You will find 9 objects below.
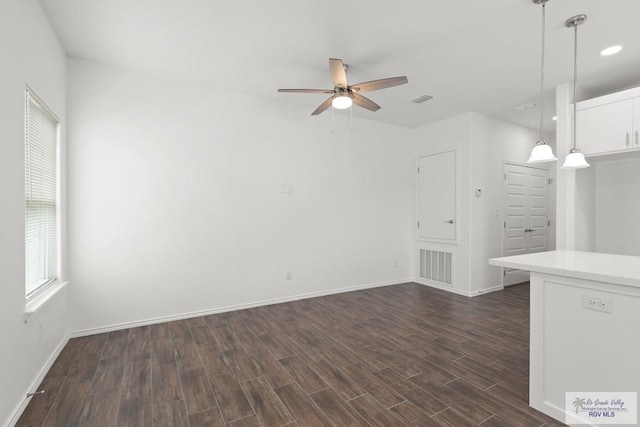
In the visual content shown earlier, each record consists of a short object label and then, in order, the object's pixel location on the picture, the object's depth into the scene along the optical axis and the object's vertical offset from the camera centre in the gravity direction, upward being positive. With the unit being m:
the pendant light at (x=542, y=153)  2.39 +0.50
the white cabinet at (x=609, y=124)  3.06 +1.01
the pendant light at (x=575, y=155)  2.40 +0.51
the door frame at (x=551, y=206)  5.75 +0.15
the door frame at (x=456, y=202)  4.74 +0.15
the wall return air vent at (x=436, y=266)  4.89 -0.93
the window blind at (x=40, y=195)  2.25 +0.15
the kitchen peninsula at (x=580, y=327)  1.58 -0.68
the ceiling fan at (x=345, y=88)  2.61 +1.23
